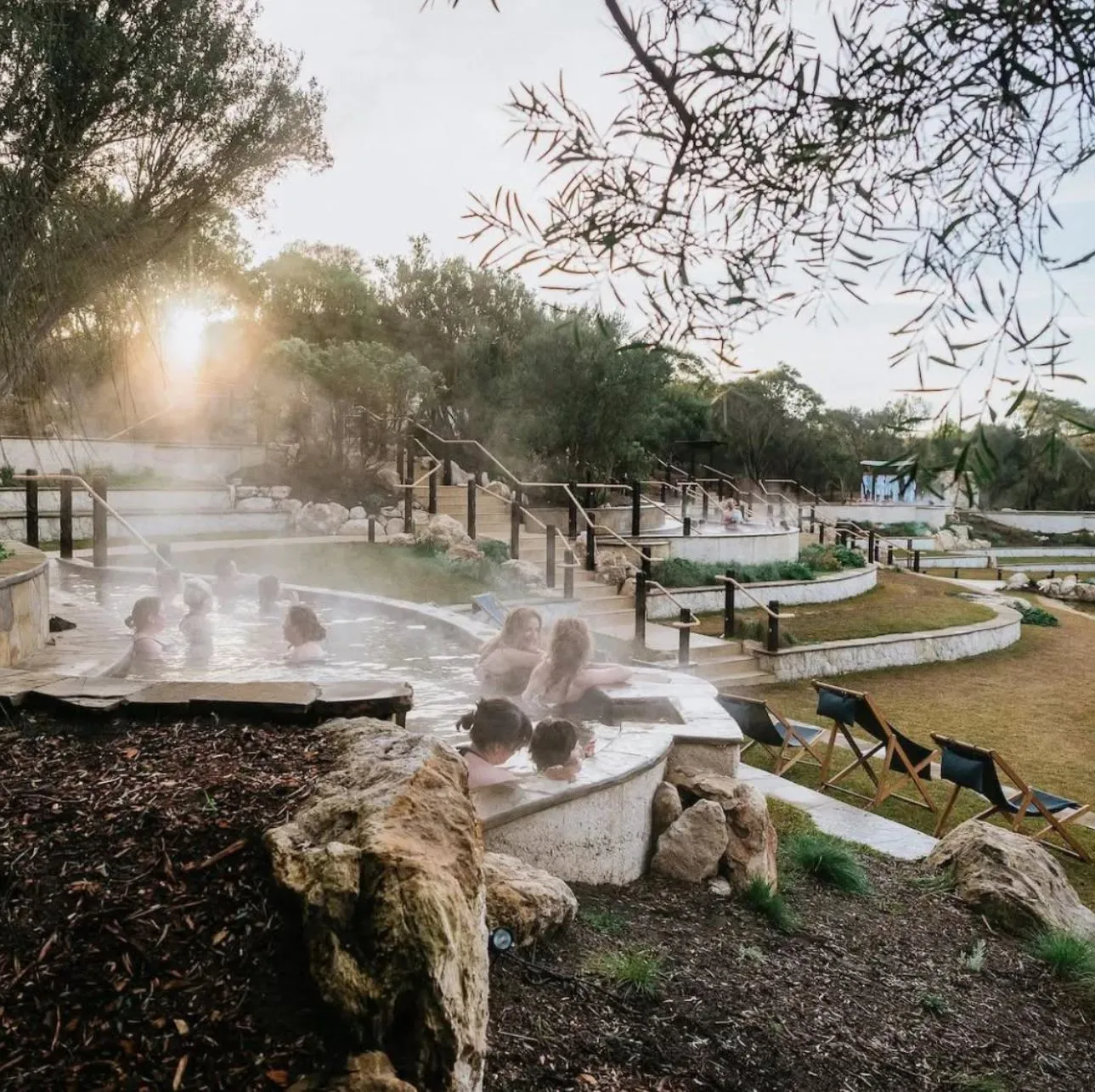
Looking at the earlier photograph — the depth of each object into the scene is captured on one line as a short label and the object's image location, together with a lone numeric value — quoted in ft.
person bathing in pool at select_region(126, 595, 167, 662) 21.17
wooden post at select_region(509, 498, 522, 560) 44.96
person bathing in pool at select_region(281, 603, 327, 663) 23.50
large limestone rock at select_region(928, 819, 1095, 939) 14.40
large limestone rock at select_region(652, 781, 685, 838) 13.96
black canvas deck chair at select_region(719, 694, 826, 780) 23.75
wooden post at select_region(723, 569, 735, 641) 40.01
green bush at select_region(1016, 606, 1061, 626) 58.90
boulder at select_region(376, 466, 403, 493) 65.82
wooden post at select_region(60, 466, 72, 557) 35.48
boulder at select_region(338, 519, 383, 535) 56.70
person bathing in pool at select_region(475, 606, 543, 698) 20.13
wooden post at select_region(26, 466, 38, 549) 35.40
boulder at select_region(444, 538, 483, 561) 43.88
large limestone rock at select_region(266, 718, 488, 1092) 5.97
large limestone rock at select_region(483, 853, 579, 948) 9.60
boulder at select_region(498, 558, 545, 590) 41.50
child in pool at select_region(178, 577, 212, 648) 25.39
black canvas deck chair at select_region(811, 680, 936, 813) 22.89
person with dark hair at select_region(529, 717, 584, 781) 12.79
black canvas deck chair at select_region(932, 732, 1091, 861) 20.11
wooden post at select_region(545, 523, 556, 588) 41.68
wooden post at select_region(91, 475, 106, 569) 35.45
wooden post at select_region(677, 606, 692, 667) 33.53
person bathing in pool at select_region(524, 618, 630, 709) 17.76
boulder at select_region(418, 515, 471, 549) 46.73
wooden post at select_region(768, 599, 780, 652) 37.83
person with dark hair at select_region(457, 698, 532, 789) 12.23
